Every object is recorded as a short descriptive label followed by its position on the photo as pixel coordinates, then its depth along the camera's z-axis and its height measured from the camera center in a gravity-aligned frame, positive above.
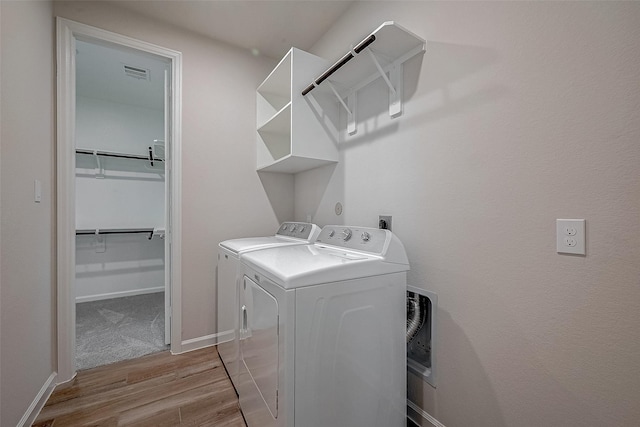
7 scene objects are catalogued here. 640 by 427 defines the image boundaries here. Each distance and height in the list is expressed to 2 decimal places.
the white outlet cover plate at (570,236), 0.85 -0.08
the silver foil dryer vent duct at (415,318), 1.36 -0.55
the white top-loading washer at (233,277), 1.58 -0.43
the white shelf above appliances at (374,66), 1.32 +0.87
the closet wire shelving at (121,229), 3.05 -0.22
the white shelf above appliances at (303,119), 1.81 +0.71
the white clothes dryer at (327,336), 0.98 -0.52
